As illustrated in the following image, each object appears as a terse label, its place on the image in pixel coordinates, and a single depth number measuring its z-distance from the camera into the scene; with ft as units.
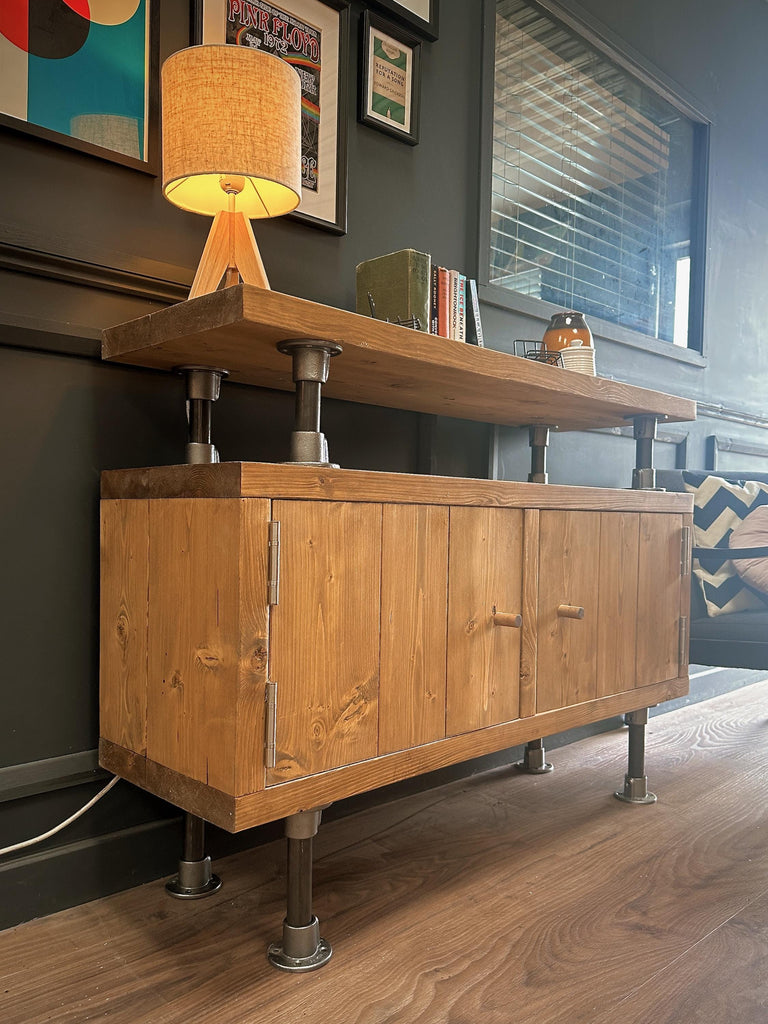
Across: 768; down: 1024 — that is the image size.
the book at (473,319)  5.38
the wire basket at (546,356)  6.00
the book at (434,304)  5.05
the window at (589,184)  7.22
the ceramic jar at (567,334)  6.10
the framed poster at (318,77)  4.97
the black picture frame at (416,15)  5.65
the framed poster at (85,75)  3.90
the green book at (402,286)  4.82
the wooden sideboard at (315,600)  3.34
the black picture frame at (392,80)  5.53
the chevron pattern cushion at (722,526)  7.09
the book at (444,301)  5.09
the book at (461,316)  5.23
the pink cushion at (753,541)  6.99
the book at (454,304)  5.16
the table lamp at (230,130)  3.66
